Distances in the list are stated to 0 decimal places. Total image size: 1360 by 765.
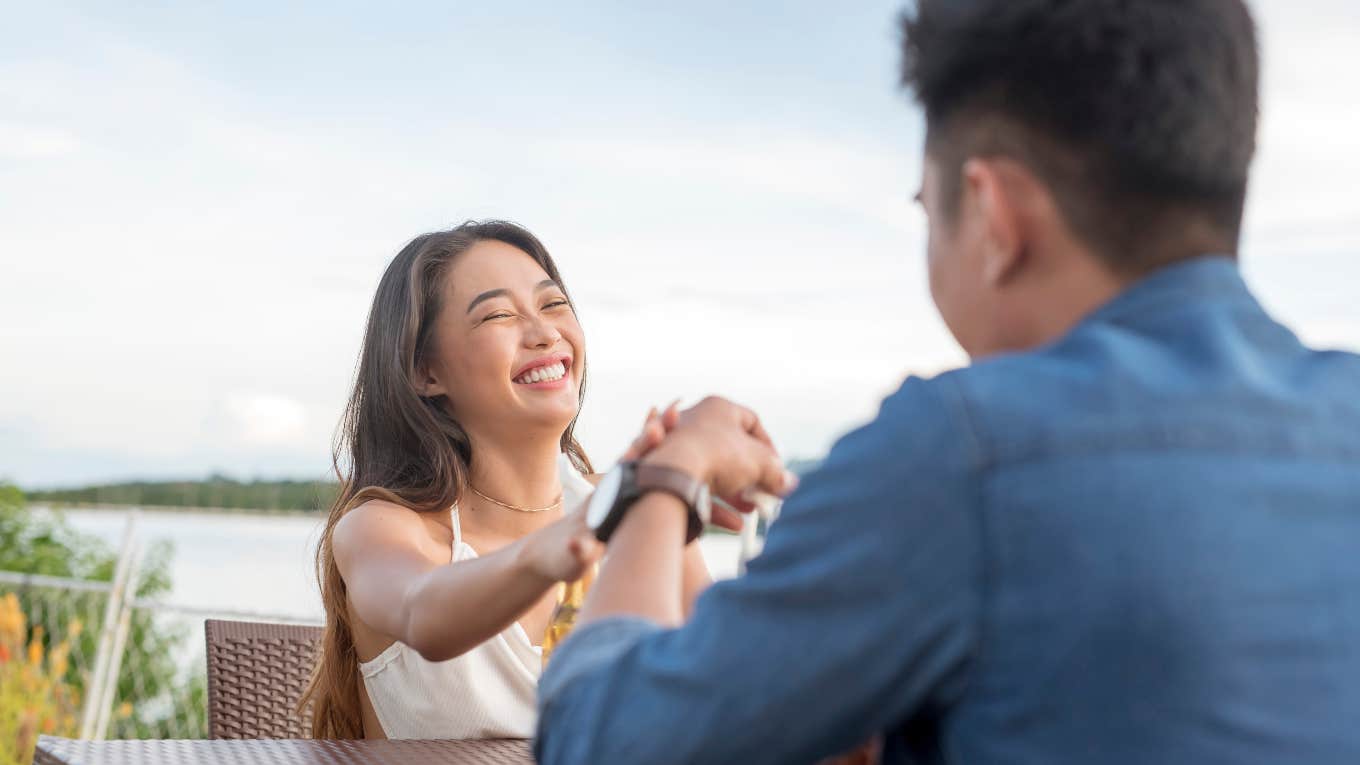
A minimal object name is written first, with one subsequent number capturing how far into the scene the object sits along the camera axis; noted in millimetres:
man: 851
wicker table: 1742
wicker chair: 2863
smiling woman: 2605
